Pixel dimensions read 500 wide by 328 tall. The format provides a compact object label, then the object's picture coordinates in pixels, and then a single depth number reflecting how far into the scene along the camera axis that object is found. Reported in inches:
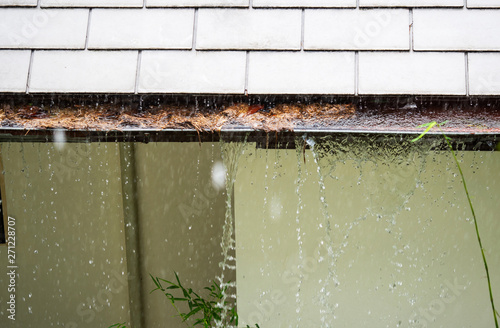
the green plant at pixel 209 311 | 139.9
